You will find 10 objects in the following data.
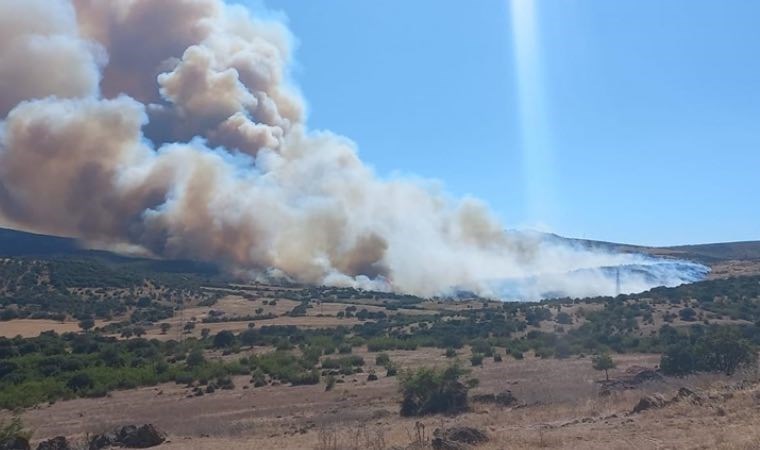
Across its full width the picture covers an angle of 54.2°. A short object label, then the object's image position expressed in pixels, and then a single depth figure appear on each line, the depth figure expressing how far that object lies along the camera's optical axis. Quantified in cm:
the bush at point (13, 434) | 1814
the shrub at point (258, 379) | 3202
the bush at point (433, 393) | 2269
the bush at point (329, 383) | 2967
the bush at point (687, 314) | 4953
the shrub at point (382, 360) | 3618
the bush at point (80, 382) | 3222
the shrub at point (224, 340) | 4591
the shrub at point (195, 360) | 3738
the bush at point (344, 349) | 4197
